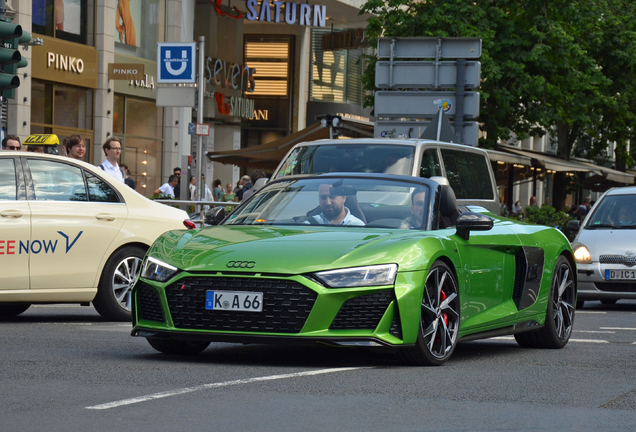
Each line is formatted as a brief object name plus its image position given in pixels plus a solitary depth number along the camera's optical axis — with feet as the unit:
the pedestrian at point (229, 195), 94.59
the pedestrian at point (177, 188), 86.74
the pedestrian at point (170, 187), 81.41
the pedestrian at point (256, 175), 70.97
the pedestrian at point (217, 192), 107.14
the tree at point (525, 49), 113.19
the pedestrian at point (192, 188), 86.89
